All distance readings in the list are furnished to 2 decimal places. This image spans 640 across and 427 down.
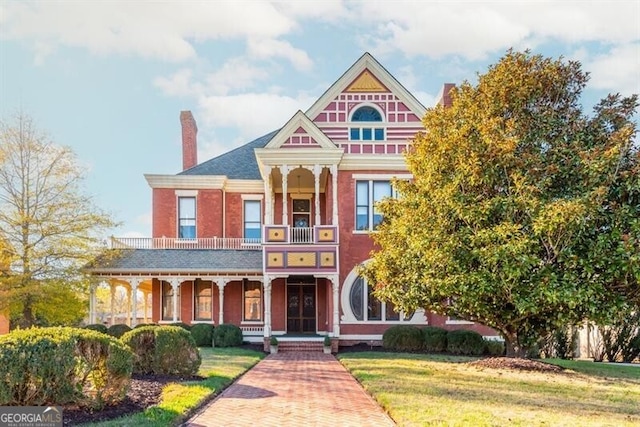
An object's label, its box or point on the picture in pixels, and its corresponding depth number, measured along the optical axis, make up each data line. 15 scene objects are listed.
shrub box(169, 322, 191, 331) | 22.86
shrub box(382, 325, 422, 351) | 20.77
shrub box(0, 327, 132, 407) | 7.70
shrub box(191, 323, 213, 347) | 22.20
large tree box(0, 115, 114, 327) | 20.70
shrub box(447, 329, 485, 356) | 20.47
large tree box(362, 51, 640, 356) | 13.33
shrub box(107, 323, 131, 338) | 20.95
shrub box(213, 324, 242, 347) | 22.33
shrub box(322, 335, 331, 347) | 20.67
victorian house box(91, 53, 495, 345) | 22.16
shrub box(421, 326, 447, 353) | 20.62
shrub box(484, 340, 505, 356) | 20.70
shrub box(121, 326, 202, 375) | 12.32
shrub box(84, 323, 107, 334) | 21.07
